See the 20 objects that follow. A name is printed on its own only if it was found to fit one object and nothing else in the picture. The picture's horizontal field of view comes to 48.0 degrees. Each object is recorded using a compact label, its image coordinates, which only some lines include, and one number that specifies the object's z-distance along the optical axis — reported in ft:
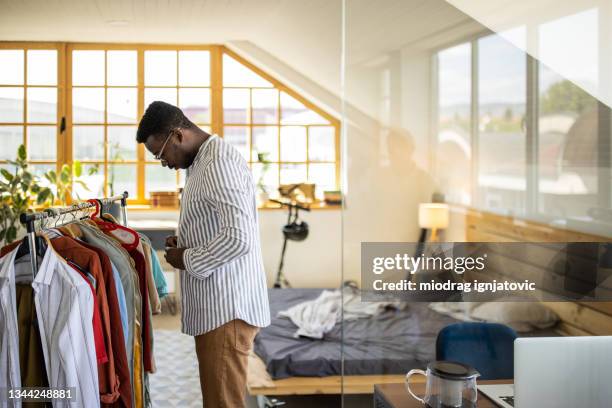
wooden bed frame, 7.92
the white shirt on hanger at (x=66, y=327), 6.26
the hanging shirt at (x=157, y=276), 8.36
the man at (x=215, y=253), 7.48
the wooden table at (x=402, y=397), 6.00
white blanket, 12.73
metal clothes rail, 6.16
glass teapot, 5.47
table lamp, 8.23
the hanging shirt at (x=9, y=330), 6.18
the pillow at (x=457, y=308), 8.28
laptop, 5.36
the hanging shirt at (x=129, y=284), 7.20
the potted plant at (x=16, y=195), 18.93
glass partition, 7.96
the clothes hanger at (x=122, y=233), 7.82
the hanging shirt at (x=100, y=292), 6.71
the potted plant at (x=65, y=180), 20.25
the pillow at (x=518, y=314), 8.05
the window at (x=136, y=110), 21.57
